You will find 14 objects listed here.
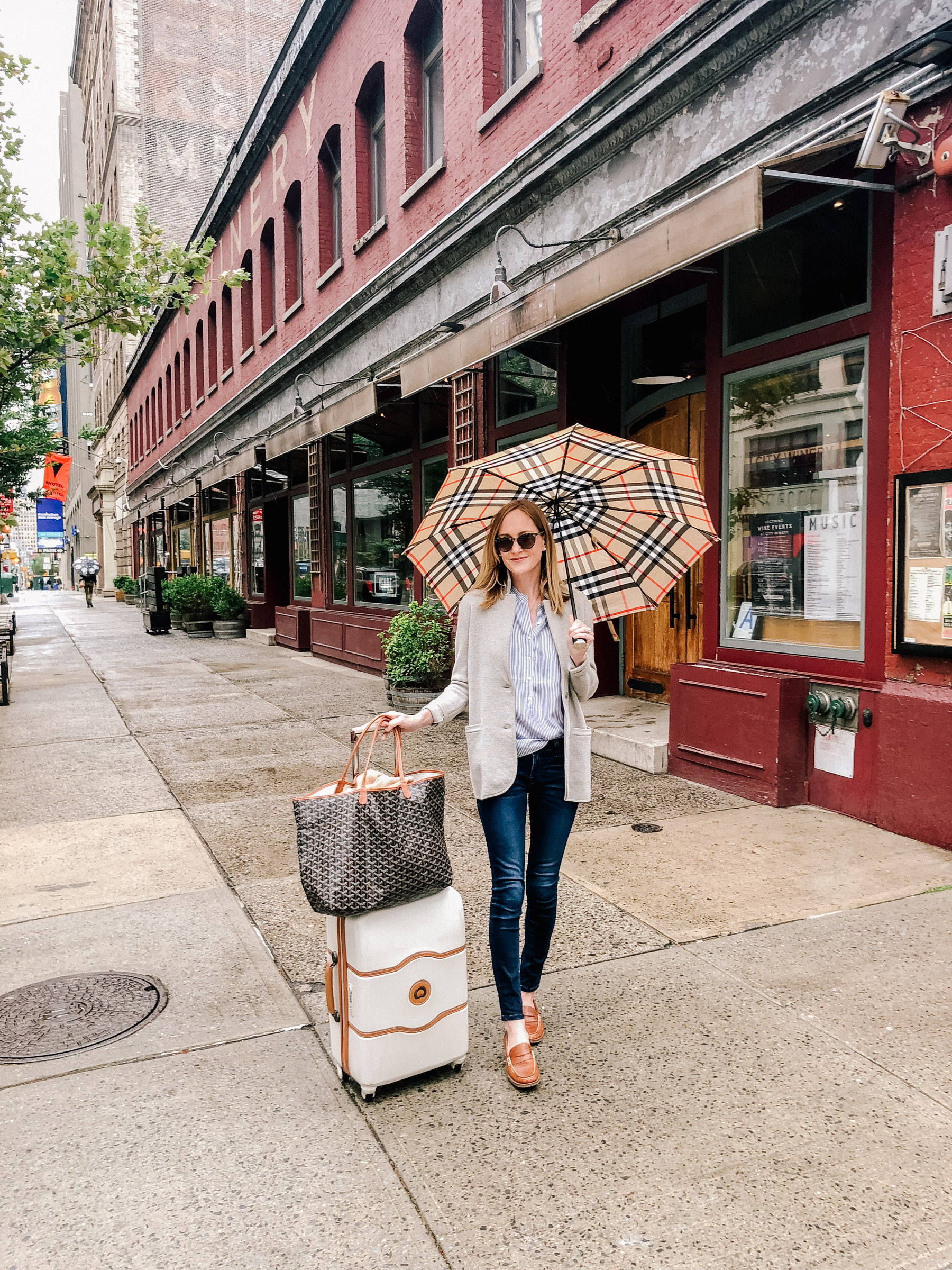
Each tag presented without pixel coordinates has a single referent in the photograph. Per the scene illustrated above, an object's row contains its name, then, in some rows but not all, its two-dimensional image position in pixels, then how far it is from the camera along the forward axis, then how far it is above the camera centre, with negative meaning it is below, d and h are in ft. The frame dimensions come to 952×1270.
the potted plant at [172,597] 71.41 -2.13
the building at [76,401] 255.91 +54.40
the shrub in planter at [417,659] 33.37 -3.20
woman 10.37 -1.67
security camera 16.80 +7.79
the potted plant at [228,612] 68.59 -3.16
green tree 33.91 +10.81
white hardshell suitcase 9.68 -4.39
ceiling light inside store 29.04 +5.82
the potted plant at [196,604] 69.67 -2.59
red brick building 18.40 +6.89
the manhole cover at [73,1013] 11.20 -5.63
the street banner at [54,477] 85.05 +9.78
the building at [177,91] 137.90 +71.24
